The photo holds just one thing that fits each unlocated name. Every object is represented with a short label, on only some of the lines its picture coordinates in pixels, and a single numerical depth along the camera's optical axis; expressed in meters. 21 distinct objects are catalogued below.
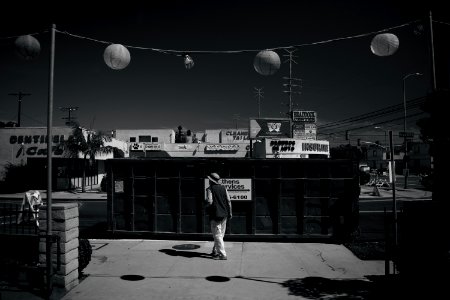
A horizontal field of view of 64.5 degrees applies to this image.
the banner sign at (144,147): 40.58
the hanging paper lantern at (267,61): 8.28
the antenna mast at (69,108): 64.31
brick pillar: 6.43
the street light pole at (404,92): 31.99
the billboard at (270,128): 26.61
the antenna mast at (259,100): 65.04
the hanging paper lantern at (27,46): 7.35
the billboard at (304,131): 38.38
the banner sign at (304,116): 38.03
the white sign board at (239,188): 11.01
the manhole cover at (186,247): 10.03
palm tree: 31.98
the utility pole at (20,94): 58.84
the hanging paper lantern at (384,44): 7.88
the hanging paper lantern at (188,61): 9.62
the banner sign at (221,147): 38.25
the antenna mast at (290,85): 45.69
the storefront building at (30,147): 33.16
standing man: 8.55
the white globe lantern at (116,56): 7.77
